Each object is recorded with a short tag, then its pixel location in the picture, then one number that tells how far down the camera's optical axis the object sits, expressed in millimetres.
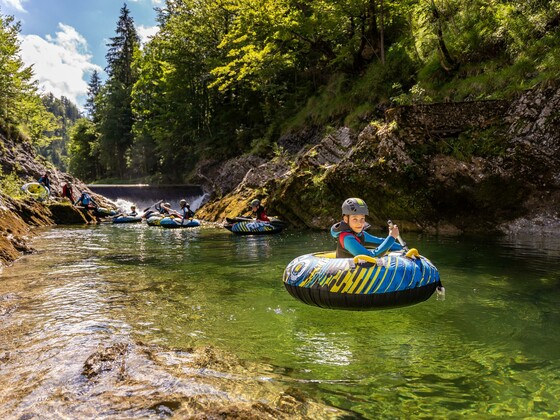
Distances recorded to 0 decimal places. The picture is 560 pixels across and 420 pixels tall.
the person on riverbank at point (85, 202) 24547
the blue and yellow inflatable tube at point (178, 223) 19541
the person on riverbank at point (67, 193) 25136
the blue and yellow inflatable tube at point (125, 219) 22828
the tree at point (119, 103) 51688
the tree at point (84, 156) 62875
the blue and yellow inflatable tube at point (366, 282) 5527
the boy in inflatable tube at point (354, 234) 6160
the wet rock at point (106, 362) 3686
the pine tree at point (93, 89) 73006
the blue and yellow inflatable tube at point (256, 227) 15672
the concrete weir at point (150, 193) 30828
